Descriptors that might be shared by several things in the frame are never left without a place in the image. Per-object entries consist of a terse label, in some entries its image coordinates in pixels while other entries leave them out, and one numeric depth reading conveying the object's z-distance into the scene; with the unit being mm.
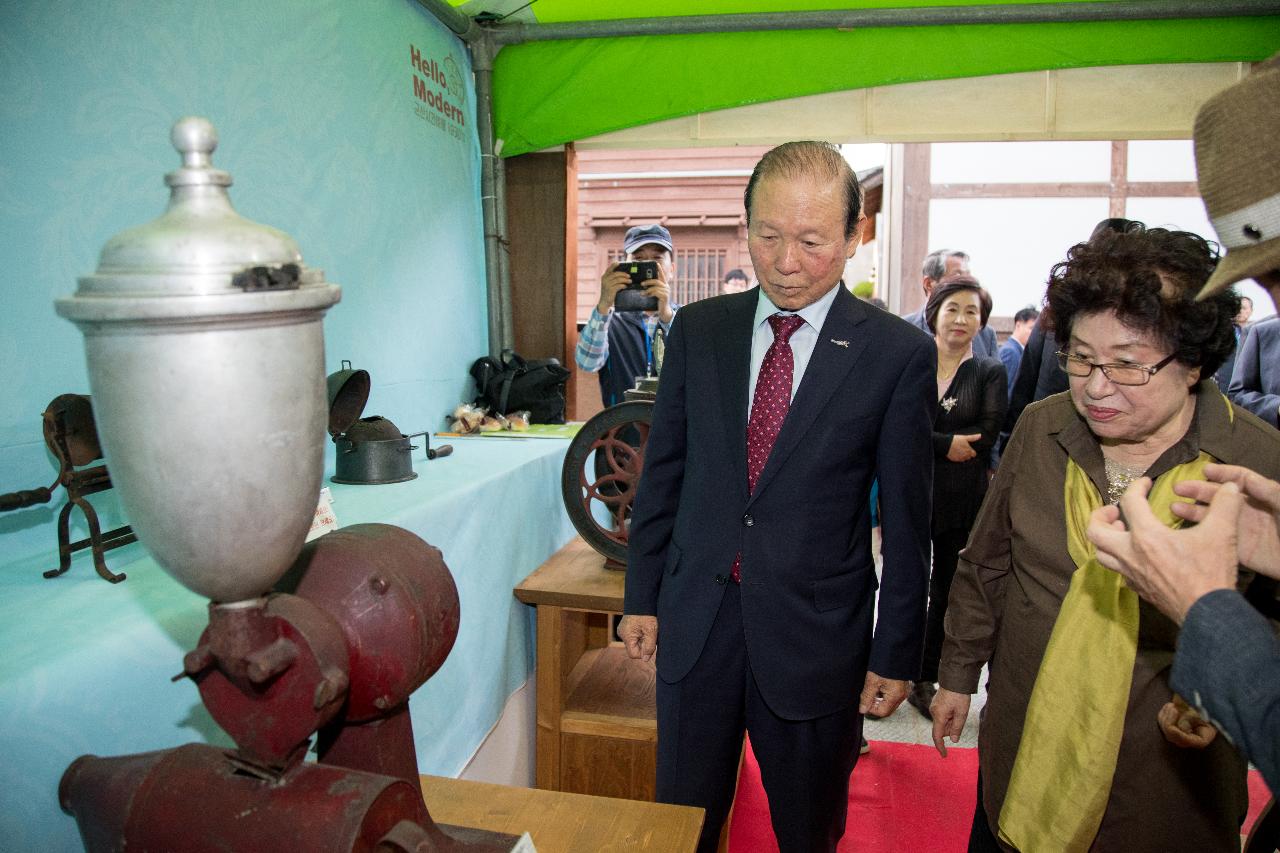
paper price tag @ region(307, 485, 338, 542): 1641
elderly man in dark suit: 1591
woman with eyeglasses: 1366
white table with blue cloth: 957
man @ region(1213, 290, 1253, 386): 3918
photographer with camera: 3365
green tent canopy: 3822
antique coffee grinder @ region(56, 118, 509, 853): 577
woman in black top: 3175
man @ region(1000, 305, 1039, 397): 5078
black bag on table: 3744
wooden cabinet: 2488
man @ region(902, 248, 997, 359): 4086
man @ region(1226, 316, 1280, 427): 3598
